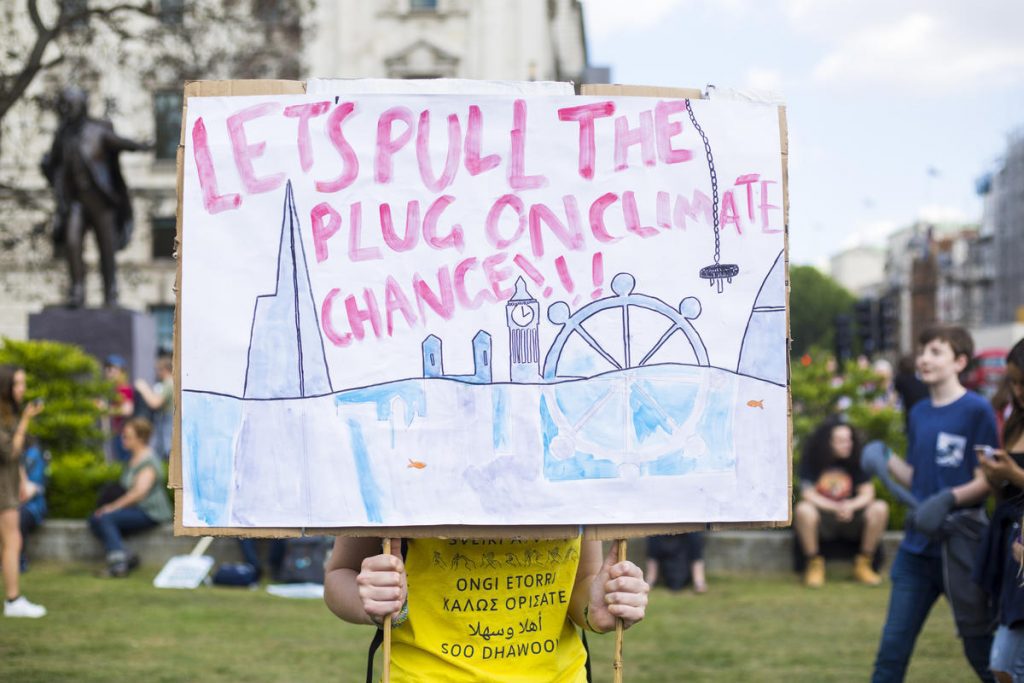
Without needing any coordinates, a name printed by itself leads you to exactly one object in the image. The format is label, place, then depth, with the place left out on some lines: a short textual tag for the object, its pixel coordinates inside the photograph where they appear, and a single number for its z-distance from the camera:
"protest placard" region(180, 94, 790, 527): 2.87
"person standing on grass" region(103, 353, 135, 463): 12.44
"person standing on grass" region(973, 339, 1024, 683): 4.32
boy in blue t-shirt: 5.31
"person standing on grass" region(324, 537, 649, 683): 2.79
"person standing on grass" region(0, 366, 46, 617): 8.08
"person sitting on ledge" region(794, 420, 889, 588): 10.50
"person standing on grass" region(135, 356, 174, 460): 12.74
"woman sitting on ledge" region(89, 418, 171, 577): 10.48
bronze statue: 13.66
